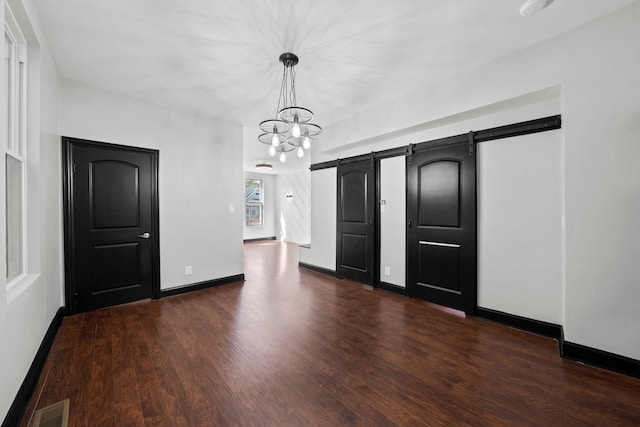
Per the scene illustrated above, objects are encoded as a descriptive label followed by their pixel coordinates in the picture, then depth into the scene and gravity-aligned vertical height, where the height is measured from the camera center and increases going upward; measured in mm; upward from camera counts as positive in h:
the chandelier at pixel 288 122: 2701 +960
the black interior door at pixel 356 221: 4543 -196
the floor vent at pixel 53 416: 1633 -1270
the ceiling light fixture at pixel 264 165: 8984 +1502
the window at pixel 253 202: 10945 +352
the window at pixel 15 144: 1934 +504
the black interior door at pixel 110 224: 3336 -171
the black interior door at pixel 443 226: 3332 -213
